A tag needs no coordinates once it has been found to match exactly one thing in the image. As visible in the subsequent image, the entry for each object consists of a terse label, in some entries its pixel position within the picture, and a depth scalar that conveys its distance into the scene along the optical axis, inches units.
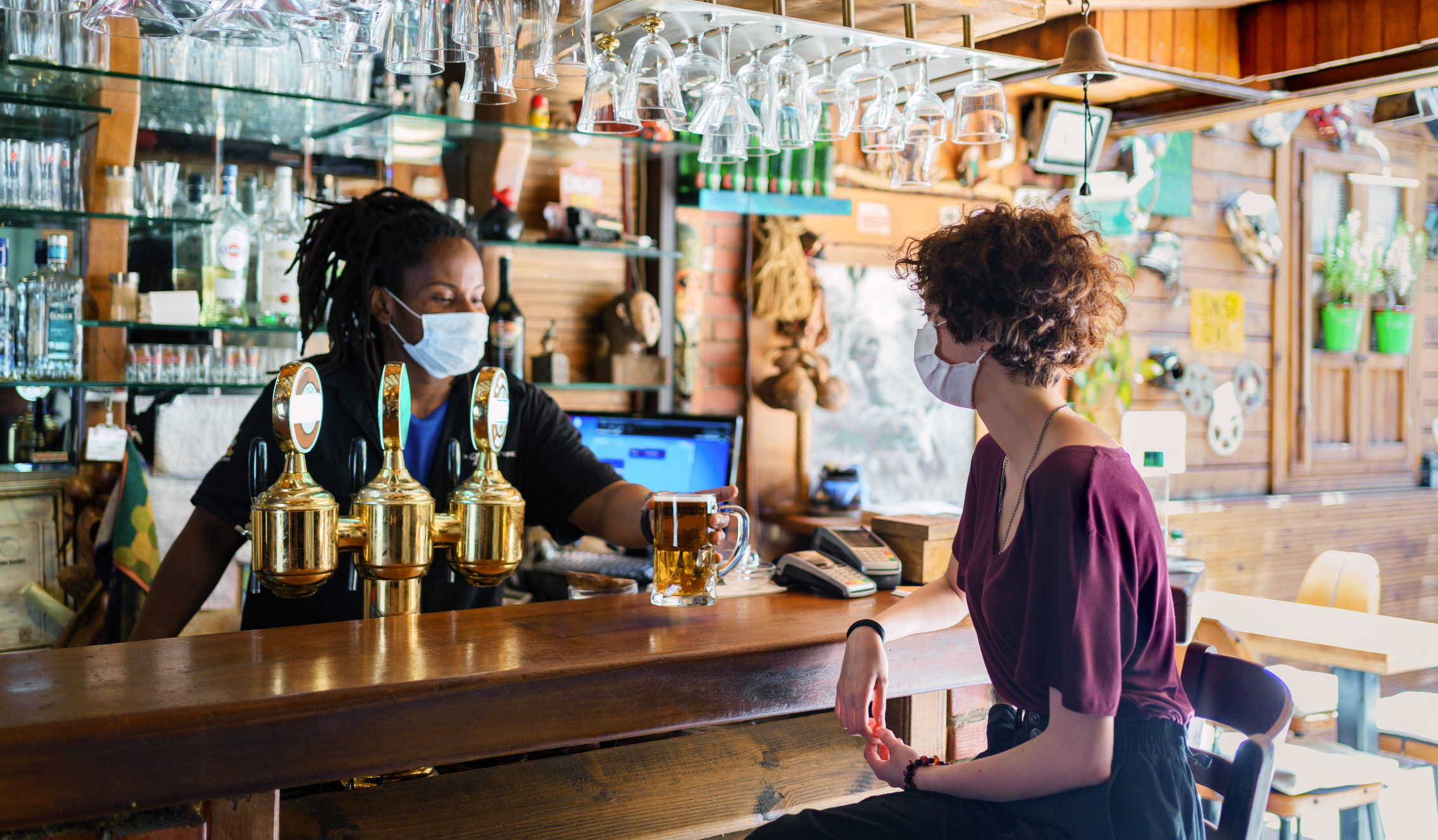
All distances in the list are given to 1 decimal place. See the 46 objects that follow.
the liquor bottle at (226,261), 107.9
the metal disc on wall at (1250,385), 203.5
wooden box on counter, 78.7
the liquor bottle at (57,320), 102.5
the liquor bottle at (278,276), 109.7
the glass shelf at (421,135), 116.2
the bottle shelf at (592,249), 125.1
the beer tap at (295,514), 52.5
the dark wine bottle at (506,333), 122.4
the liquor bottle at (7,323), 101.0
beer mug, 62.0
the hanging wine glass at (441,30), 59.6
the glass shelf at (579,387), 128.0
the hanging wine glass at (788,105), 71.7
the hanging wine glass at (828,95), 76.2
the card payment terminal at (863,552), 75.6
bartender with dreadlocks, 74.6
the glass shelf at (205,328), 106.3
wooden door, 212.2
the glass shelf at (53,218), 102.0
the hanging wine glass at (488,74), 62.5
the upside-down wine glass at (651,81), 67.4
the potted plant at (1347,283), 213.2
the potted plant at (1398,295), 222.5
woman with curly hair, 49.9
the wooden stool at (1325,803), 98.1
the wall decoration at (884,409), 161.8
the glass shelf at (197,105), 100.5
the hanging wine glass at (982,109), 75.7
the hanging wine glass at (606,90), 69.7
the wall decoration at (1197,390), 195.5
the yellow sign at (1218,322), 198.5
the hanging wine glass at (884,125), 75.9
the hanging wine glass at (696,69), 70.8
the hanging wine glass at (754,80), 71.1
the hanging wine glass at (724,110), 70.9
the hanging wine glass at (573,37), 62.7
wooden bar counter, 42.0
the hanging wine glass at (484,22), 59.7
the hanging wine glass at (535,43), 60.9
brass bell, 84.5
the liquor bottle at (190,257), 109.5
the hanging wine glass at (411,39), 60.0
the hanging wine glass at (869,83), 74.2
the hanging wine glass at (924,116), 75.2
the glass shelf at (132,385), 101.2
